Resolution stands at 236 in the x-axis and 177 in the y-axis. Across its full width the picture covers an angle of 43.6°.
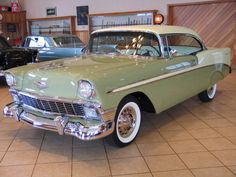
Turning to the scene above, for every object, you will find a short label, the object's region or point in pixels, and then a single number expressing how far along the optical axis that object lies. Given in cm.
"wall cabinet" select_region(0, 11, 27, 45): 1229
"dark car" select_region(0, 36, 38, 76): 691
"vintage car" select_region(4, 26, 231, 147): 313
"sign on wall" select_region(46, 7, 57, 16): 1229
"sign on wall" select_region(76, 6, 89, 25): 1150
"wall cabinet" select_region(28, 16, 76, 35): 1192
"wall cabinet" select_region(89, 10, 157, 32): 1008
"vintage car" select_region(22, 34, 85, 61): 860
